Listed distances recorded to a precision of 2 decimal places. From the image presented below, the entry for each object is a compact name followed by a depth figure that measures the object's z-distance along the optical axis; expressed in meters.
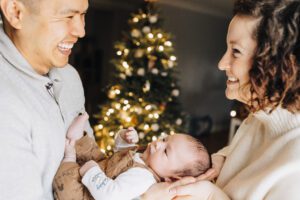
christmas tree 3.72
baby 1.24
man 1.06
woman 1.00
